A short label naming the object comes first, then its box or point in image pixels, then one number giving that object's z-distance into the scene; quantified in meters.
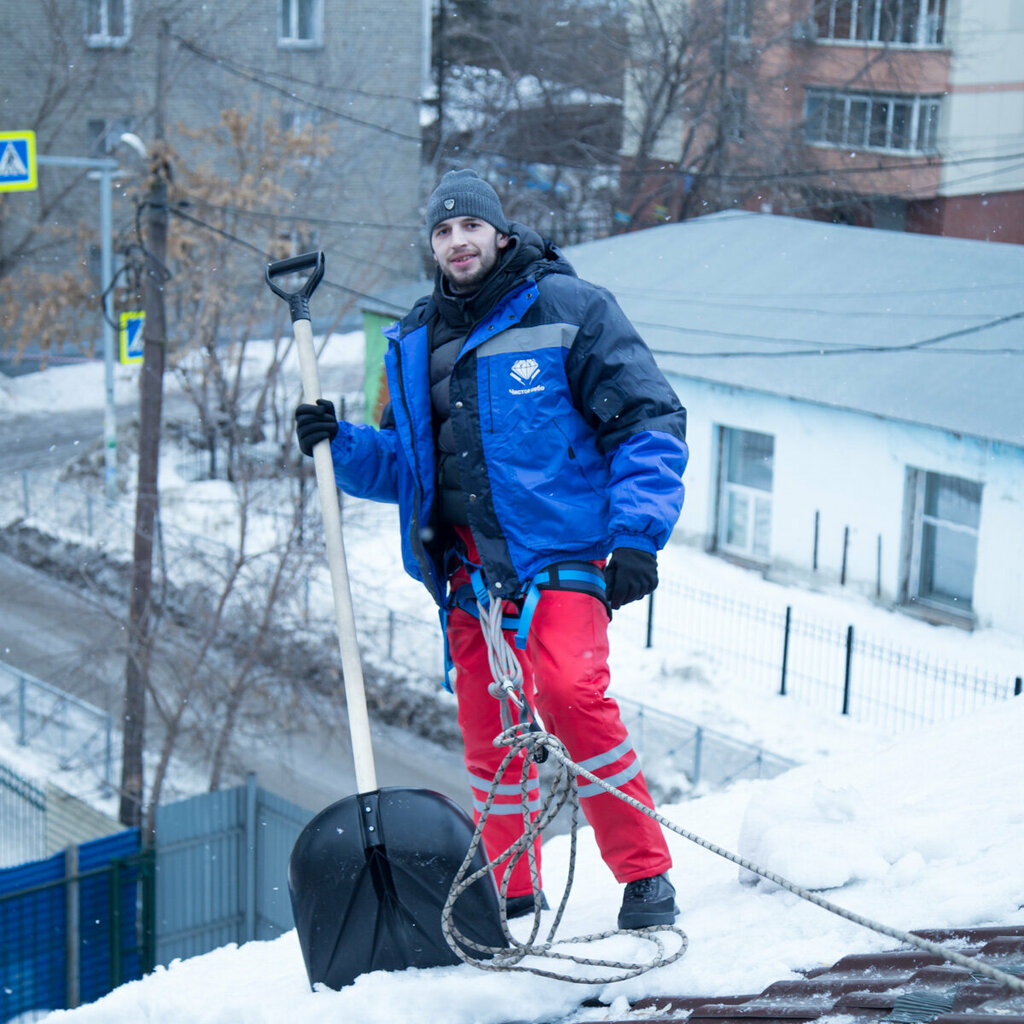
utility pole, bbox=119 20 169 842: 10.74
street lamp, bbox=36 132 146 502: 16.73
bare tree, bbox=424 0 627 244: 24.11
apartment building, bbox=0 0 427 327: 24.56
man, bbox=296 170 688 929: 3.21
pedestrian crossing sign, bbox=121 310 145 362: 13.76
